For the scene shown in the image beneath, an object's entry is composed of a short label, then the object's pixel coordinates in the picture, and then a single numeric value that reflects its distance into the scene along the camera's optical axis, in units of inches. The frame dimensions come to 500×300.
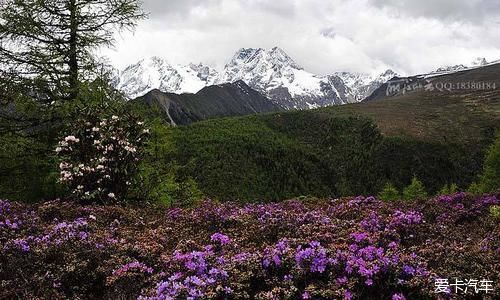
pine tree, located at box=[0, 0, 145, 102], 708.0
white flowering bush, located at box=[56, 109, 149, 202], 469.4
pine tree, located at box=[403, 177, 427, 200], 2108.9
